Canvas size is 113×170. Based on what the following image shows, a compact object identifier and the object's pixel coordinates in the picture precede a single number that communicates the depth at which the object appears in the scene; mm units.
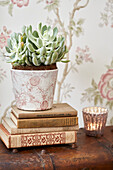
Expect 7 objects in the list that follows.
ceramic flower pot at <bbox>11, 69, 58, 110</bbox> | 1167
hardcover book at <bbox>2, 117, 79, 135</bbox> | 1162
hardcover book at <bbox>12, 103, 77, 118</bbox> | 1173
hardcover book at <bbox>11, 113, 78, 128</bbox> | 1166
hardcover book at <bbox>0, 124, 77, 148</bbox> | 1158
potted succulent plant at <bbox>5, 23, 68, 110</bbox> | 1153
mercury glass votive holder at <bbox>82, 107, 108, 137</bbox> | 1302
